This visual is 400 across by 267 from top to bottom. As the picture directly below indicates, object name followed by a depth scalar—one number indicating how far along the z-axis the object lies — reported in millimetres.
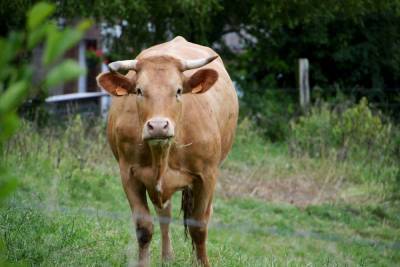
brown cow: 12681
